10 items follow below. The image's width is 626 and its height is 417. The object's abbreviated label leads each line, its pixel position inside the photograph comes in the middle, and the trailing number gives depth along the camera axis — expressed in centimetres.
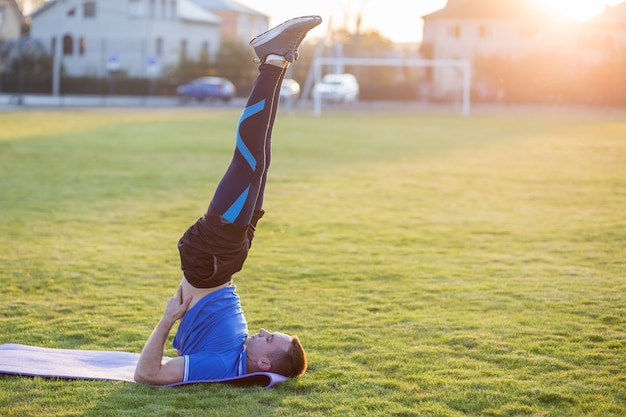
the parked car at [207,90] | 4384
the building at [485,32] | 4078
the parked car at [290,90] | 3938
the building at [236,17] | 7112
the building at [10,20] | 5672
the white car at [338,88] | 4491
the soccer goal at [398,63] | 3659
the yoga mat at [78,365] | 445
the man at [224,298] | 445
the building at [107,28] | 5338
